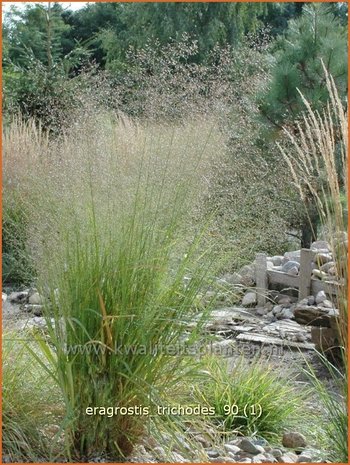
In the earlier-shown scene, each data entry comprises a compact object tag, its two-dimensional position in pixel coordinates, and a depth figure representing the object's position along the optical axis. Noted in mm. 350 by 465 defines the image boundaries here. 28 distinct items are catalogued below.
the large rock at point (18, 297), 6011
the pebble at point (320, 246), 6629
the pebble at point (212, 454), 2910
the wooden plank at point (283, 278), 6145
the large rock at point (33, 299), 5720
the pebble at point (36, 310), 5583
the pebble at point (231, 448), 2959
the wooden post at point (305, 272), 5840
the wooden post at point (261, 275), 6016
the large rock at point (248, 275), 6262
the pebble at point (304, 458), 2927
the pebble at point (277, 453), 2998
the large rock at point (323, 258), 5930
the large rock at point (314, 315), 4488
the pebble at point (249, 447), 2998
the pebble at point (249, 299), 6078
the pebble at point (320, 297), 5676
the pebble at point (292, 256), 6746
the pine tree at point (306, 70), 7480
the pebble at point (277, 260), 6832
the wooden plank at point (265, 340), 4902
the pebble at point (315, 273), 5979
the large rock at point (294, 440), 3092
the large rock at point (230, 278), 4804
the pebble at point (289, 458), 2962
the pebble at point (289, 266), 6426
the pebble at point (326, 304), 4949
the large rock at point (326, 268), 5845
